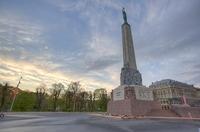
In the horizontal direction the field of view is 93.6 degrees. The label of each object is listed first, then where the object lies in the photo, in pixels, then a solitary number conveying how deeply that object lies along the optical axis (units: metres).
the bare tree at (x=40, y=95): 31.49
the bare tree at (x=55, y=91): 33.07
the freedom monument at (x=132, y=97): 16.64
